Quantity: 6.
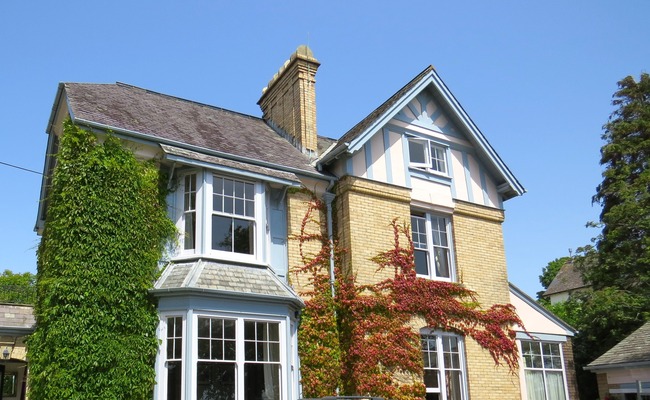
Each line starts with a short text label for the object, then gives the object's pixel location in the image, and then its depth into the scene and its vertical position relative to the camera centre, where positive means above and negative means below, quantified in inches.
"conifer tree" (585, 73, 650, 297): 1026.4 +293.5
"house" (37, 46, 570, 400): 528.7 +174.6
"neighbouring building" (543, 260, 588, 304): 1960.9 +285.4
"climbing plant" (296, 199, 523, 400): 581.9 +60.7
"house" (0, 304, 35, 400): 576.4 +58.8
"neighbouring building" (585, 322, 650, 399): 717.9 +14.7
